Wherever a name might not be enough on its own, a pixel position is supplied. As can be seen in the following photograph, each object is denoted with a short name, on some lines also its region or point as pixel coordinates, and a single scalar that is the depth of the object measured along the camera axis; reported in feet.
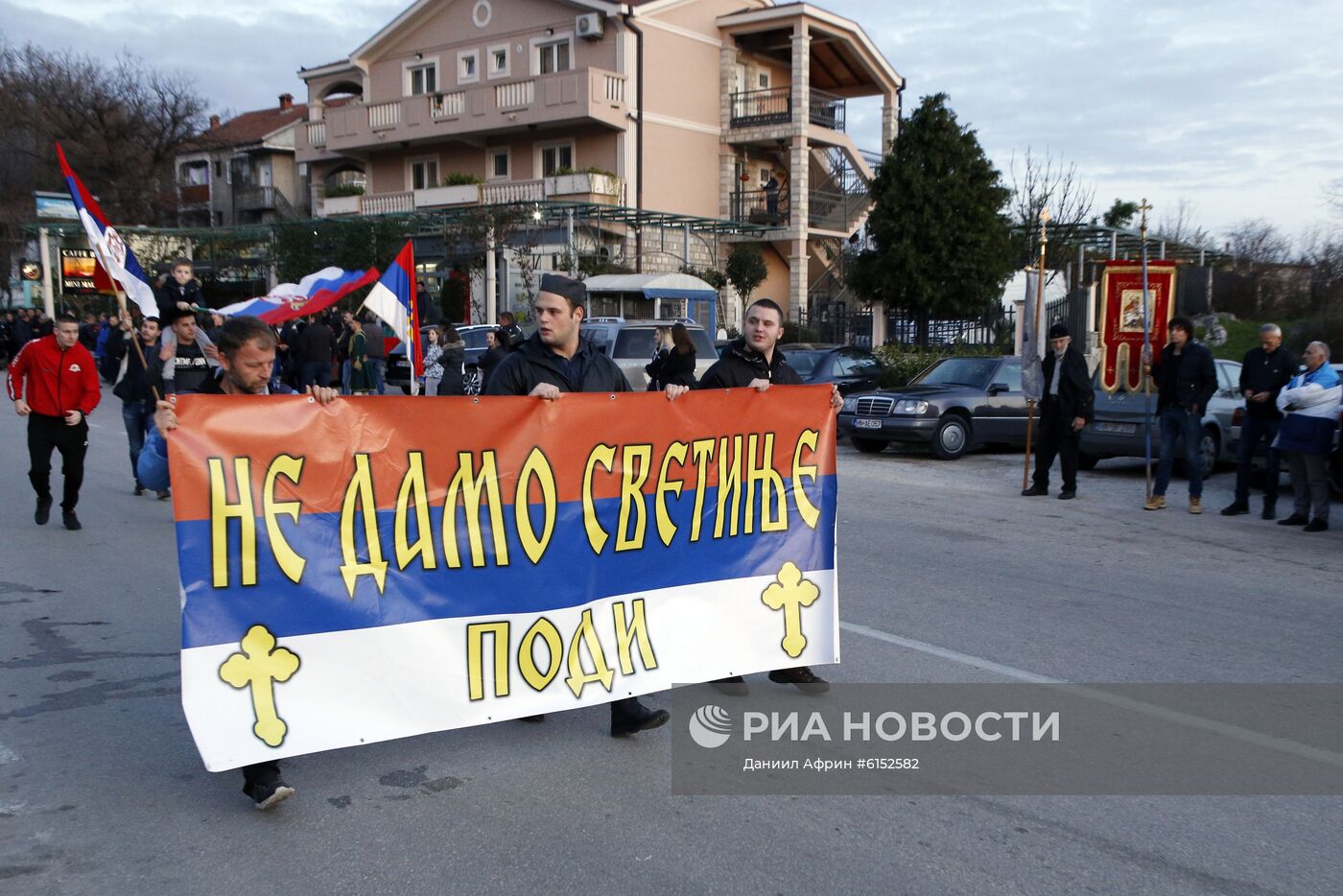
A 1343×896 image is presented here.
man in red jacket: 31.27
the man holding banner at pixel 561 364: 15.96
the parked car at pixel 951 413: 53.72
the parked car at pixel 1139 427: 44.75
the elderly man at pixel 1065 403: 40.19
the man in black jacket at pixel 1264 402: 36.86
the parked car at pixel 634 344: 63.77
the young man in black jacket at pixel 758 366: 17.87
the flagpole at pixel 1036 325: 43.16
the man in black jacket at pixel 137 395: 35.58
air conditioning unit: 115.34
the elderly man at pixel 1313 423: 34.17
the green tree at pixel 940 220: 92.89
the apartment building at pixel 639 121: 116.16
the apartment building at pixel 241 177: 185.78
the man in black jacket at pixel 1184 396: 37.96
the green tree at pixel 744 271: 115.03
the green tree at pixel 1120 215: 128.36
